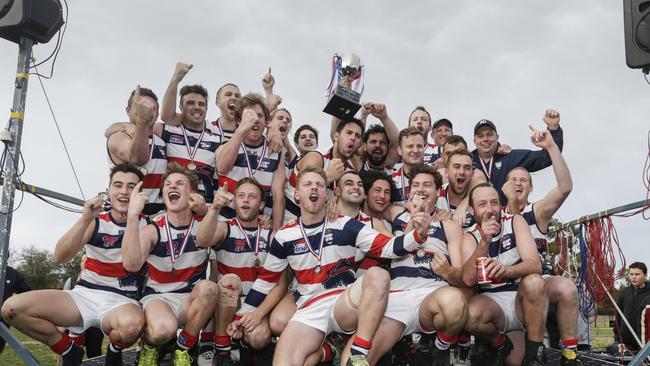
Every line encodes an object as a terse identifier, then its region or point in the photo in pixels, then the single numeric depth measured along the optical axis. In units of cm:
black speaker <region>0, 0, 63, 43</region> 409
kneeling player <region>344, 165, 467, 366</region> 386
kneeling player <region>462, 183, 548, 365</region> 396
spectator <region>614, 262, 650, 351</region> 871
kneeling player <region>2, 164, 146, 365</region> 399
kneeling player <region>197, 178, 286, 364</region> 418
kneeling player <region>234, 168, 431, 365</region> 366
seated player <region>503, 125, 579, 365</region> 415
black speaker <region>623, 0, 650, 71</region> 424
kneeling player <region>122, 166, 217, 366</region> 398
